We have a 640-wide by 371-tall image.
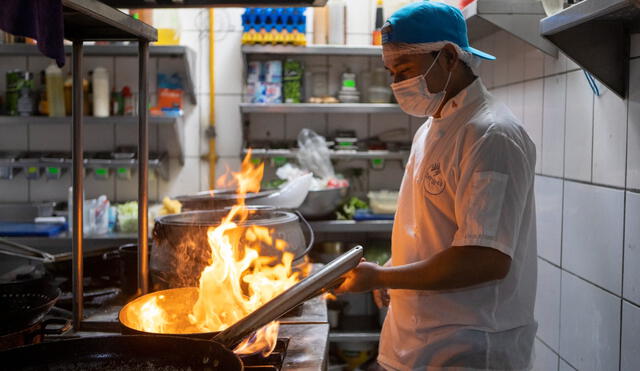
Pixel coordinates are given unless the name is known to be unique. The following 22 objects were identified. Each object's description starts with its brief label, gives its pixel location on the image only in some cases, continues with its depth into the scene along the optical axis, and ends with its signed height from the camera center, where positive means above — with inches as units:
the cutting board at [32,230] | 141.8 -20.1
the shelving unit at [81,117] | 57.4 +3.2
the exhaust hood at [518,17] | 89.9 +19.8
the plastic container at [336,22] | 157.6 +32.7
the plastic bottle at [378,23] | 155.9 +32.3
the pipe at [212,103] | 164.9 +11.9
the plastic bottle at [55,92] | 151.6 +13.2
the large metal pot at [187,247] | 63.0 -10.7
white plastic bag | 156.7 -2.5
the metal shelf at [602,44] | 70.5 +12.5
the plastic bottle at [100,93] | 151.3 +13.1
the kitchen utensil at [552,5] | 87.4 +20.8
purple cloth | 43.3 +8.9
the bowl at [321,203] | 140.8 -13.2
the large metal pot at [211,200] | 93.9 -8.6
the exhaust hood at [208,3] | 62.6 +15.0
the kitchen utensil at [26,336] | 46.5 -15.2
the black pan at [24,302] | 47.2 -13.7
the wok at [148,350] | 41.5 -14.4
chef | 57.8 -7.4
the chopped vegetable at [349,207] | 151.6 -15.3
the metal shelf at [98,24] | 48.6 +11.5
